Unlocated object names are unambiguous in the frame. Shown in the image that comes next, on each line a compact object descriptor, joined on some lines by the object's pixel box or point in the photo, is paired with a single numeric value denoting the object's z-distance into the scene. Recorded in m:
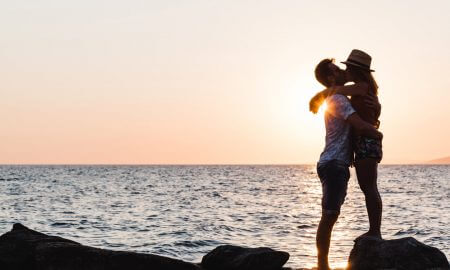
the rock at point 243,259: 8.88
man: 7.09
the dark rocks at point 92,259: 7.94
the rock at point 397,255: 8.16
